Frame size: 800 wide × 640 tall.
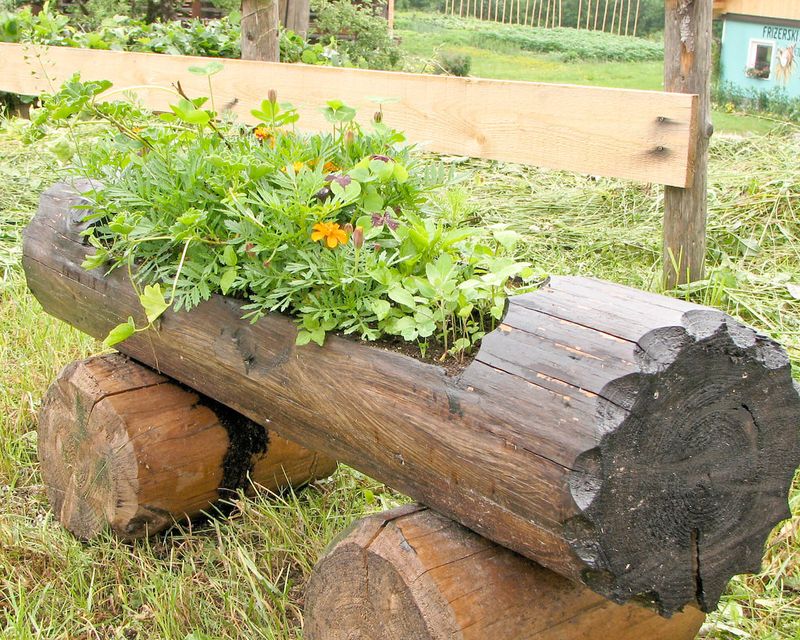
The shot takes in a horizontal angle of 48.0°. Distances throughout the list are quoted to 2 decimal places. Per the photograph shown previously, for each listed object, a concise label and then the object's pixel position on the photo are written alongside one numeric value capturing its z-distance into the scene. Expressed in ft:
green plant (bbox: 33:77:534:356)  5.41
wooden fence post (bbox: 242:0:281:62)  16.65
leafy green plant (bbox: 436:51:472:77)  36.99
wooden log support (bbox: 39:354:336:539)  8.08
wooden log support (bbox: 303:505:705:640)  5.02
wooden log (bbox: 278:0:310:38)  27.22
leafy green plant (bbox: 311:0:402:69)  35.81
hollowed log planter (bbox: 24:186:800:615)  4.35
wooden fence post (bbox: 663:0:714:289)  10.41
